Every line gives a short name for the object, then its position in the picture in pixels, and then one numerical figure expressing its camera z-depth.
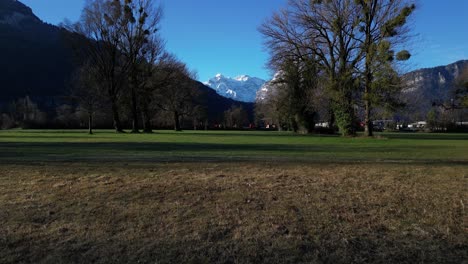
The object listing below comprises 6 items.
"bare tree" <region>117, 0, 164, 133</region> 49.69
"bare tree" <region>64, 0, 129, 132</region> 48.84
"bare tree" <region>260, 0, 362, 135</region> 36.34
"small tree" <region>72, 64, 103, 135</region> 46.00
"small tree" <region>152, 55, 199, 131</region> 53.62
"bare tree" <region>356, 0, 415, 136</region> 33.03
